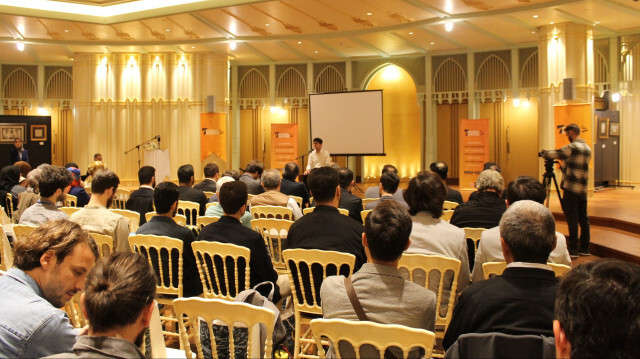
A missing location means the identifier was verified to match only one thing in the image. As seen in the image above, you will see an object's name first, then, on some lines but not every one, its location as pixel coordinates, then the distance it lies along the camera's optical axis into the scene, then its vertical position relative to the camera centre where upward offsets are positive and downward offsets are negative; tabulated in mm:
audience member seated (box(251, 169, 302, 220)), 5270 -367
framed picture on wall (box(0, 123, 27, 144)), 14334 +988
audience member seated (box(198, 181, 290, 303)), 3293 -456
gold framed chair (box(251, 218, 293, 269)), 4242 -579
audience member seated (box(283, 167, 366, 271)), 3338 -447
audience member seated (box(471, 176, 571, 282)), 3080 -536
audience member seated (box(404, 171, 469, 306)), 3146 -406
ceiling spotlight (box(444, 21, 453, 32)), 10914 +2906
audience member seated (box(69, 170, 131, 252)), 3850 -416
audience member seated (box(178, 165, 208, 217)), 6141 -349
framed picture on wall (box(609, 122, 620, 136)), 11981 +753
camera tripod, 6664 -95
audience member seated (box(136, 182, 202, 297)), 3596 -449
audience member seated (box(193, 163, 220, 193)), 7023 -192
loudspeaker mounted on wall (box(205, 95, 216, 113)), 13922 +1624
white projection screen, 13094 +1067
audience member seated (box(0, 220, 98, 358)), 1653 -419
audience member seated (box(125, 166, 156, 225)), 5594 -334
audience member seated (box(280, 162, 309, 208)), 6648 -288
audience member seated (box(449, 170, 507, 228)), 4059 -350
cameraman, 5852 -307
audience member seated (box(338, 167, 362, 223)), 5199 -401
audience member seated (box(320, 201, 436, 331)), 2076 -513
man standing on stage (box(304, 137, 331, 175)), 10359 +141
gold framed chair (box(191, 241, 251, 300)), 3125 -635
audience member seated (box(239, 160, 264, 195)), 6871 -179
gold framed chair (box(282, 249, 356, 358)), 2949 -655
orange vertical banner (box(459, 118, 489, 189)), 12312 +336
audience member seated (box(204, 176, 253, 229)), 4262 -430
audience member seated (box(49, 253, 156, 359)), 1402 -387
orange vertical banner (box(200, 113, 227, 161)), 14055 +837
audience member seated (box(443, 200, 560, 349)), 1938 -488
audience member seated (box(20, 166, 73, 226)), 3957 -228
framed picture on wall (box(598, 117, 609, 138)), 11719 +764
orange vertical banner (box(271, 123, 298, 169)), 14500 +615
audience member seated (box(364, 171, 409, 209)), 5109 -203
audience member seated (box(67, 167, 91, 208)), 6738 -367
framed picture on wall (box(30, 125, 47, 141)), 14684 +975
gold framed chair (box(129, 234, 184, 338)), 3387 -636
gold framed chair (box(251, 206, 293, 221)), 4973 -452
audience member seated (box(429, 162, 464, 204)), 5836 -149
